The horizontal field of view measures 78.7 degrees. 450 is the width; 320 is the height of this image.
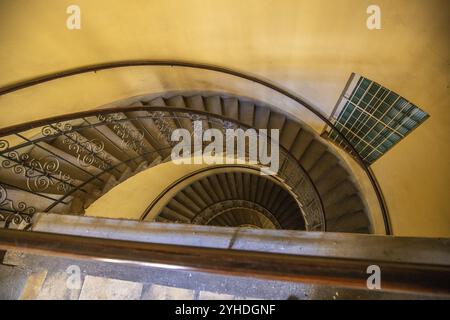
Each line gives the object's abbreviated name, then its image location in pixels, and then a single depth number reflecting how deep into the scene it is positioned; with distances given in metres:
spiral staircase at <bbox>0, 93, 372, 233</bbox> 3.81
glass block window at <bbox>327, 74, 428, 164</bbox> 3.52
